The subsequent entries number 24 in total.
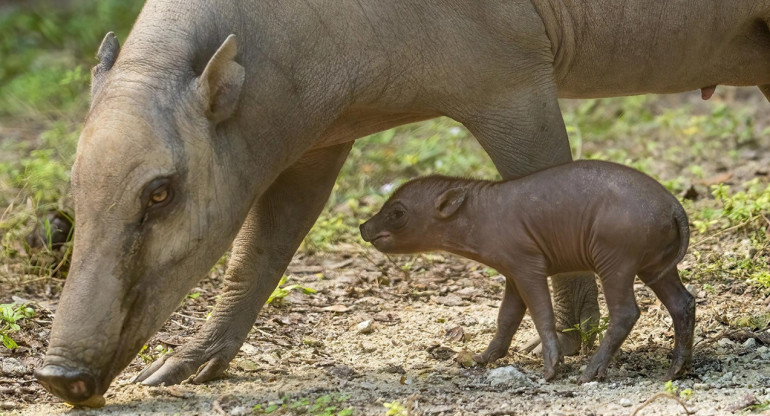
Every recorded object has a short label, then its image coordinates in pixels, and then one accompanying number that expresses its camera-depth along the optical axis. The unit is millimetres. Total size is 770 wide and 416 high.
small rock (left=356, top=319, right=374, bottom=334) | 12766
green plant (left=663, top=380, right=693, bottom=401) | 9423
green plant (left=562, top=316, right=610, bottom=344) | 11039
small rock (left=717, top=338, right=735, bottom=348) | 11344
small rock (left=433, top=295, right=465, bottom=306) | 13945
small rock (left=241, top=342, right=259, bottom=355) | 12063
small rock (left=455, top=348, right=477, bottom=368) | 11164
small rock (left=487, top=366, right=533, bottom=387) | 10480
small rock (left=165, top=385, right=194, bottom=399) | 10437
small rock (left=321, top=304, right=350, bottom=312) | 13680
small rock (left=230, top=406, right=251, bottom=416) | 9766
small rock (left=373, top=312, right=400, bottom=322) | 13234
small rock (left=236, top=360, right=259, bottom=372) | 11555
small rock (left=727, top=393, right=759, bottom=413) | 9289
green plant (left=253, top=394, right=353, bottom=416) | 9641
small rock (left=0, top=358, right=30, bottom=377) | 11133
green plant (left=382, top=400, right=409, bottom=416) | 9117
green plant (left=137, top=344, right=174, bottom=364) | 11556
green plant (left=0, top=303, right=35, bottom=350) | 11369
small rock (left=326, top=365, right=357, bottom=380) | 11055
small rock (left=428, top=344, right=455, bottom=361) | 11672
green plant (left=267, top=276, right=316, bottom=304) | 13453
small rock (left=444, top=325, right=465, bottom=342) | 12289
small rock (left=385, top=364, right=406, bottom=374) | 11219
